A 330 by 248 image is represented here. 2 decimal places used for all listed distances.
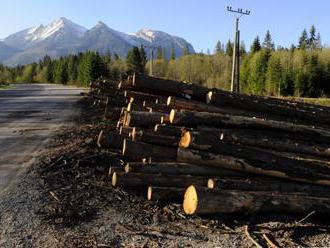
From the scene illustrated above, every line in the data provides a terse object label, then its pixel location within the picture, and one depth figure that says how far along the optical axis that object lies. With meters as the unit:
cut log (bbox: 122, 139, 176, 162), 8.73
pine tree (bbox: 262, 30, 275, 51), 148.75
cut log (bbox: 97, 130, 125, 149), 10.43
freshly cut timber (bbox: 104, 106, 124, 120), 16.27
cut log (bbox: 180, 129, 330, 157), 8.40
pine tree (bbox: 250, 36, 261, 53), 124.25
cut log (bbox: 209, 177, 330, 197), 7.51
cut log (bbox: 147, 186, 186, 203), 7.91
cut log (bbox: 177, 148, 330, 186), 7.92
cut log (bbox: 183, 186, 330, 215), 7.10
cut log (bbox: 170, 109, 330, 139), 9.21
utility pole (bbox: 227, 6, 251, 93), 40.44
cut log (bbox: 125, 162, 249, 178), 8.15
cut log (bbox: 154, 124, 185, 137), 9.11
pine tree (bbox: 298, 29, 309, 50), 146.00
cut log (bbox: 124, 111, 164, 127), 9.96
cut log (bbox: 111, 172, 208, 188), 8.00
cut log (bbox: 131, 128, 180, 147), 8.84
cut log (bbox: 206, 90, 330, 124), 10.39
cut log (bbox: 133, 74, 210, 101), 10.69
